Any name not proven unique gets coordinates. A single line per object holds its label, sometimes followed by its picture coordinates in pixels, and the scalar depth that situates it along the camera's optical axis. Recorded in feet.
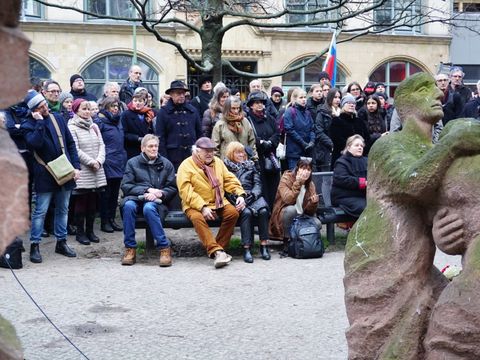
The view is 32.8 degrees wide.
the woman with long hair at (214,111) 35.01
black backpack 31.19
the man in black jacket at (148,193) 30.09
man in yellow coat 30.58
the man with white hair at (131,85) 39.91
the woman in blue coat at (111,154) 34.27
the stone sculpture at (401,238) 13.61
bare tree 43.68
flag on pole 52.05
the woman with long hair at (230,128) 33.35
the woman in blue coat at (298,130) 37.60
